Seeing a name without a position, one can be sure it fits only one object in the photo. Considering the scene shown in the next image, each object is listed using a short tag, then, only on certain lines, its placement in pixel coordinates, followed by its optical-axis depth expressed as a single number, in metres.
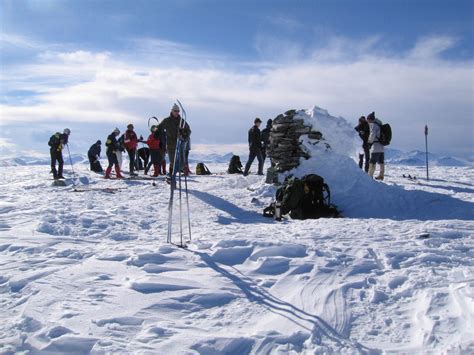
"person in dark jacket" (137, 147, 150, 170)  19.52
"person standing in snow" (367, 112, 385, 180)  12.44
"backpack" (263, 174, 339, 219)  8.97
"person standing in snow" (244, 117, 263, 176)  14.56
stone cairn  11.77
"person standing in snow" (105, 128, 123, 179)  15.44
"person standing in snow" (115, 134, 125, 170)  16.88
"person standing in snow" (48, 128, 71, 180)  15.05
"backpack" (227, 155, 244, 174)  17.75
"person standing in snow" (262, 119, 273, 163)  16.34
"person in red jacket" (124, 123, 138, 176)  16.28
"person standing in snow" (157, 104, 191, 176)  11.04
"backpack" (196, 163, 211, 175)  17.61
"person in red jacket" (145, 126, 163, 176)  14.62
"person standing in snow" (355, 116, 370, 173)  14.11
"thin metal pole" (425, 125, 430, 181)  16.14
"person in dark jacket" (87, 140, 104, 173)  19.23
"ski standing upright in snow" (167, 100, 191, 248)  6.12
